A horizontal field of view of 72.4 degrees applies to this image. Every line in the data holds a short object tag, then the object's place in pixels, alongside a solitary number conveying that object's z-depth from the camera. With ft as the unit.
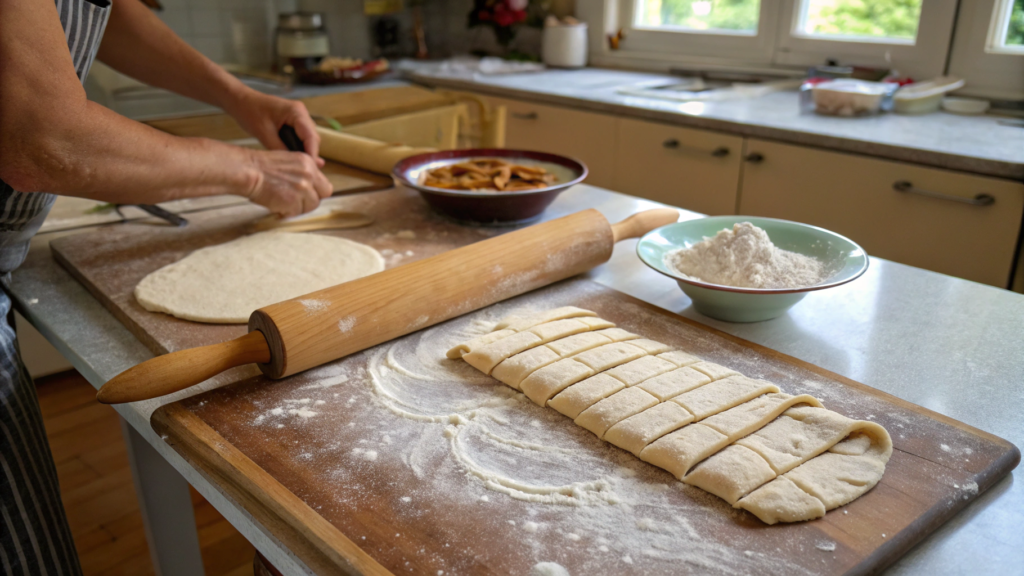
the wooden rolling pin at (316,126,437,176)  5.00
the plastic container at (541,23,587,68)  10.37
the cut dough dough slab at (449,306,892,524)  1.98
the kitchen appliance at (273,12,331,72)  9.96
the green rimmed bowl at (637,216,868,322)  2.94
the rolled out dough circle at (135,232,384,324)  3.05
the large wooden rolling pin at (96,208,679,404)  2.37
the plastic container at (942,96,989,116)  6.90
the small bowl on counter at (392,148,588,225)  4.00
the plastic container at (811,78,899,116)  6.84
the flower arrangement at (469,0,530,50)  10.68
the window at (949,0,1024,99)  6.96
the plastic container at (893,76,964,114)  6.89
